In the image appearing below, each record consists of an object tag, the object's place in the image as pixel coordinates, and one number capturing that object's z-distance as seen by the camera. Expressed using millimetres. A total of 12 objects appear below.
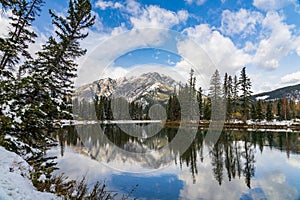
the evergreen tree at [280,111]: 74919
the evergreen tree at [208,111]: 69250
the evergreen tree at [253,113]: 64312
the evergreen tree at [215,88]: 68731
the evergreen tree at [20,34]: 12442
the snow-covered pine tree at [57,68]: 11701
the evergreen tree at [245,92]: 63522
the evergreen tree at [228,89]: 68188
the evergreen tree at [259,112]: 63594
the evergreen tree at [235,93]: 68675
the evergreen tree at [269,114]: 68206
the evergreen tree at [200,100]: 76688
